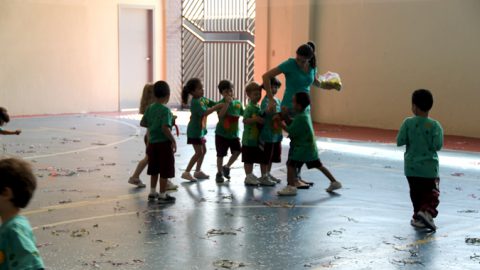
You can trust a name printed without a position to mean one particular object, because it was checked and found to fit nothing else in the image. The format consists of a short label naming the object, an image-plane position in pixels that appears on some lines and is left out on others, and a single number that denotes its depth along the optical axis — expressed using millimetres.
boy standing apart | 6398
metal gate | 20406
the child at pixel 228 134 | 8734
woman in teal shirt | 8008
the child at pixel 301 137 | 7797
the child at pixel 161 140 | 7285
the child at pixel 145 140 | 8023
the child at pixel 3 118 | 7727
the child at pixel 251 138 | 8500
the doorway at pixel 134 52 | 19297
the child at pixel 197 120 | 8305
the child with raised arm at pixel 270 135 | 8414
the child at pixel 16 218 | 3041
